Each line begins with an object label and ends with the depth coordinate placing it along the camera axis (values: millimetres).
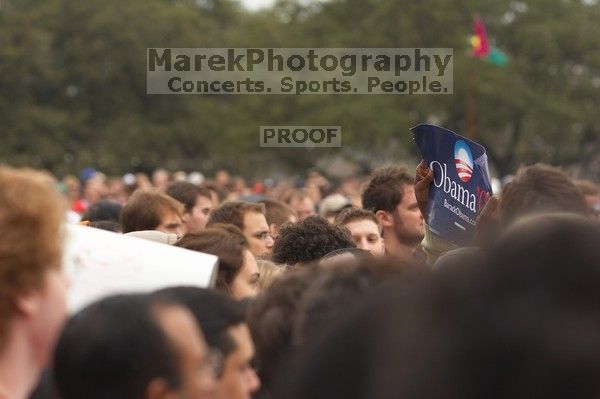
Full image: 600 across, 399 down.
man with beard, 14369
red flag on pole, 88948
